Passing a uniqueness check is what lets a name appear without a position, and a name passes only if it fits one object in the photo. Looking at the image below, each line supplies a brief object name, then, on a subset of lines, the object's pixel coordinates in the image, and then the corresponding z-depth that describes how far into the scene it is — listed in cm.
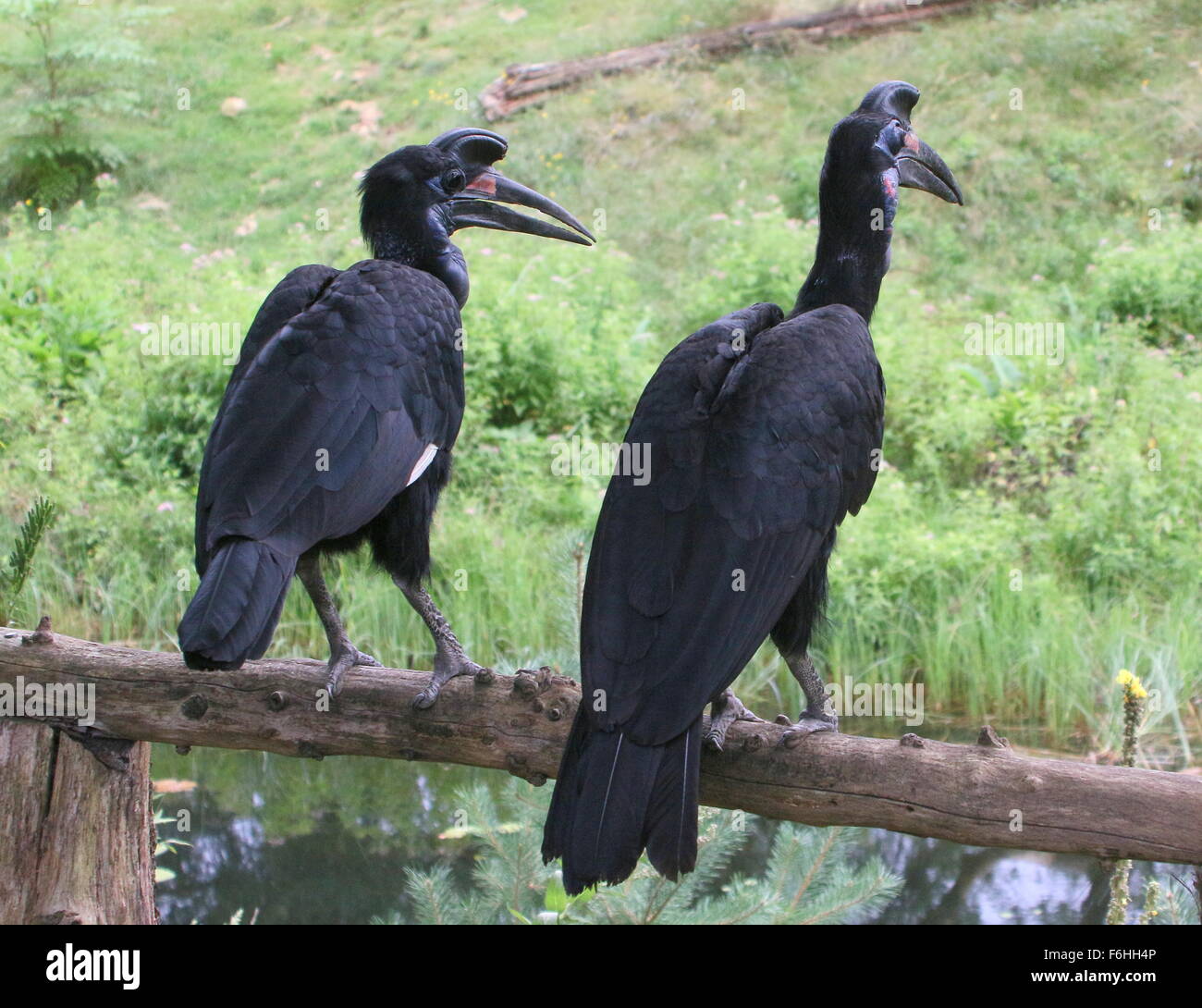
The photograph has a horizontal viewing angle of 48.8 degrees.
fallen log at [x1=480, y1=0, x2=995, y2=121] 949
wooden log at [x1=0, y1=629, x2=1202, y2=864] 200
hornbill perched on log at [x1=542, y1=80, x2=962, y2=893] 203
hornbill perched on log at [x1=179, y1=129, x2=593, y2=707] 226
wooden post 251
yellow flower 237
